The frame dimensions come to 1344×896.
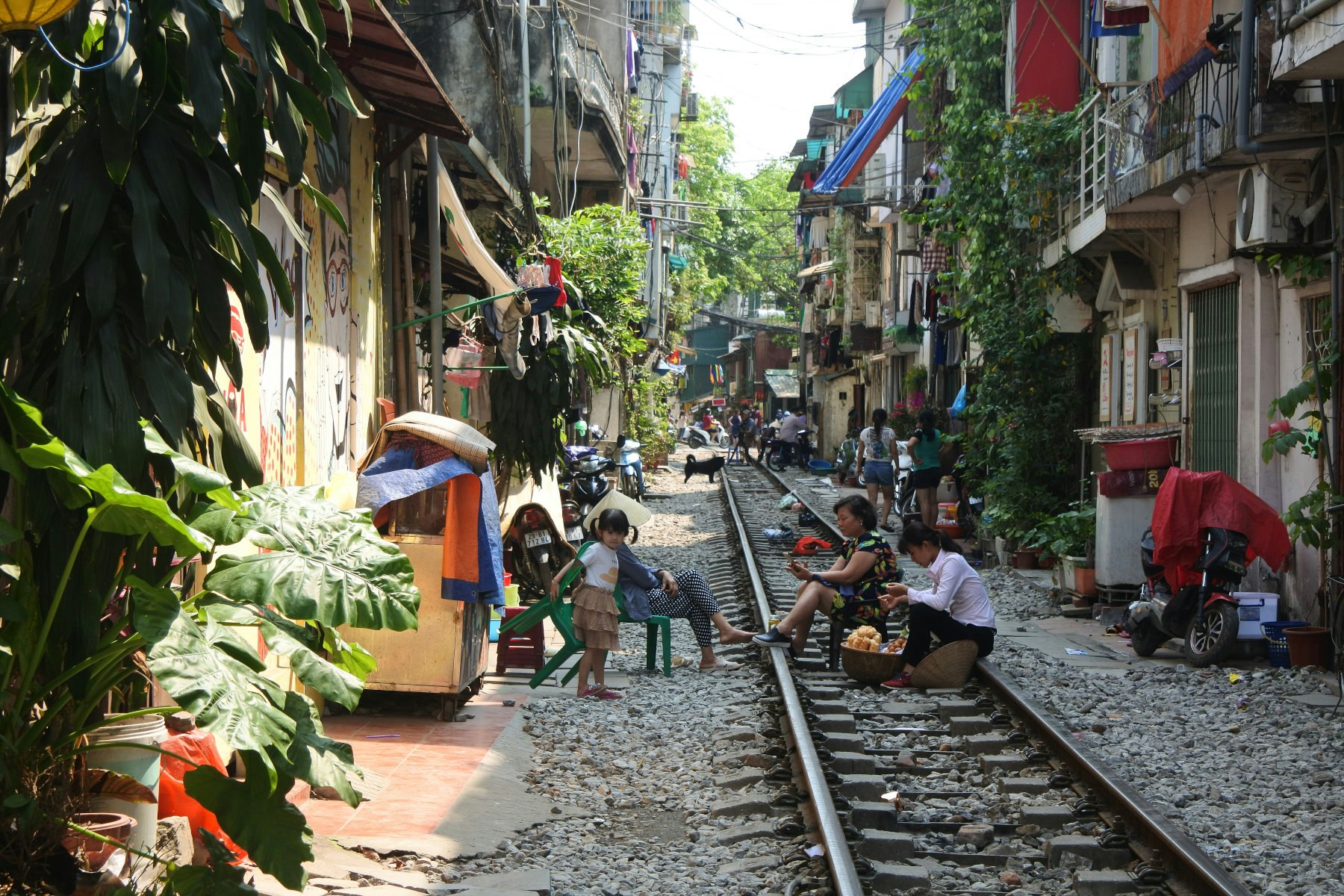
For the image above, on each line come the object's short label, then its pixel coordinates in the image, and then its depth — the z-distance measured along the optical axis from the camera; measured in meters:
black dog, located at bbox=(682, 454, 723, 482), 31.39
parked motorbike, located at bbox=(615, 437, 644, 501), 22.17
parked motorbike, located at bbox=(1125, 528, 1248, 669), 9.96
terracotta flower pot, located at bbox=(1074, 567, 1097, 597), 13.04
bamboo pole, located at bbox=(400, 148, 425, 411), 11.09
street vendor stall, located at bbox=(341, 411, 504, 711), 8.08
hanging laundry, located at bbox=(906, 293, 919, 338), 28.83
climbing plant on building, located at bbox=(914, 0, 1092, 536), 16.94
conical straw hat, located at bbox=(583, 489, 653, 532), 10.11
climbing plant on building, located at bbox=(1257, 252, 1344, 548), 9.84
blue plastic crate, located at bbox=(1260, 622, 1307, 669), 9.95
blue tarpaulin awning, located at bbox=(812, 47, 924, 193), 25.64
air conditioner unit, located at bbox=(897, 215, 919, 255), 30.92
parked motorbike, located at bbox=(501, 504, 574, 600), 12.48
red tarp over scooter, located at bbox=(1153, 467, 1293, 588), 10.12
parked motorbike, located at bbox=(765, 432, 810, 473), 37.31
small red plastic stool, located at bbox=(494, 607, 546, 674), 9.93
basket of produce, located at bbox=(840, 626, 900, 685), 9.34
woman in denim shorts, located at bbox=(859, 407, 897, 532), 20.55
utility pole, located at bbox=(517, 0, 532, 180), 15.20
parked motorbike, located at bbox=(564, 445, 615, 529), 17.78
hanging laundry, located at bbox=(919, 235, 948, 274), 26.95
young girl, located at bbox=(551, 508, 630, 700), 9.16
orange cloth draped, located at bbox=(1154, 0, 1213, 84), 12.03
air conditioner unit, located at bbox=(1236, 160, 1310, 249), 10.48
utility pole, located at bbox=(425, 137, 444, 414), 10.37
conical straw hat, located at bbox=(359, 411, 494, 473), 8.09
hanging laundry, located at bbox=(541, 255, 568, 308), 12.31
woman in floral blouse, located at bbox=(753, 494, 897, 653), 10.00
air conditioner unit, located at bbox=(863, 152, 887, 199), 34.84
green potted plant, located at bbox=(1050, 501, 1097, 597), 13.11
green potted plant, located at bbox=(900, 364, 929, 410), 30.82
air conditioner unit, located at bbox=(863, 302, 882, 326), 39.06
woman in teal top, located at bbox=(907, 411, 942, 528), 18.36
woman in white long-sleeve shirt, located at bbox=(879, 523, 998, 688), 9.25
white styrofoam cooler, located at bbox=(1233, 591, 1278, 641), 10.14
